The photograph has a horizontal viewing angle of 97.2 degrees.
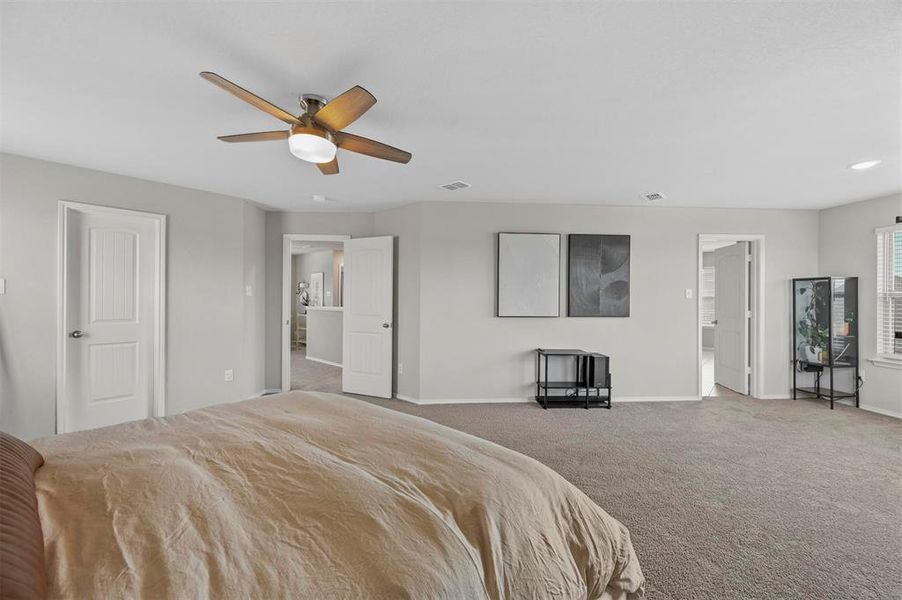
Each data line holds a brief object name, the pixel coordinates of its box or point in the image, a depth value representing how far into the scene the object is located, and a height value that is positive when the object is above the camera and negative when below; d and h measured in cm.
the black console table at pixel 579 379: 459 -94
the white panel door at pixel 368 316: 497 -22
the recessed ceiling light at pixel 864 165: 326 +114
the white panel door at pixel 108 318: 351 -19
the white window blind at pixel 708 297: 928 +8
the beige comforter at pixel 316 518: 85 -56
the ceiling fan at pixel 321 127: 180 +91
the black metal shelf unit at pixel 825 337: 461 -43
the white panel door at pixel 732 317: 521 -22
